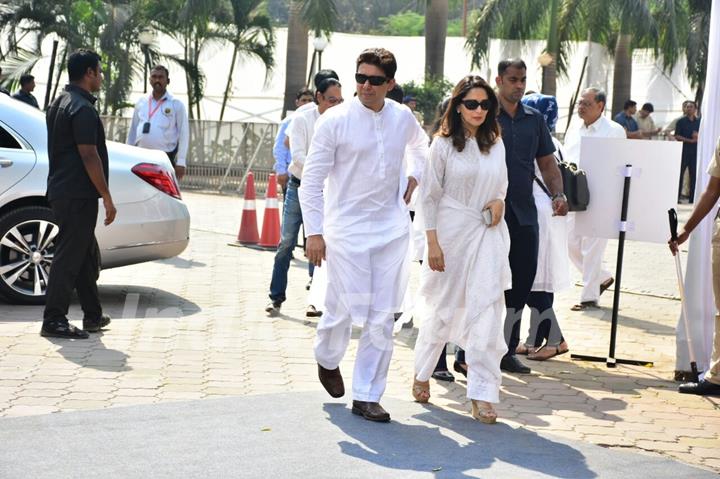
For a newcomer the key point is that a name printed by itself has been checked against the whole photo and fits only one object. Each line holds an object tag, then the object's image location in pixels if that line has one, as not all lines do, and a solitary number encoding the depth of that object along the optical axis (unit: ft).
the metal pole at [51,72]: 95.40
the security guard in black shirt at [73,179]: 29.04
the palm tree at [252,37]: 105.91
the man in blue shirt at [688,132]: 87.15
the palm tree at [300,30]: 89.25
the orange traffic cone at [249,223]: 51.65
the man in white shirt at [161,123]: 46.55
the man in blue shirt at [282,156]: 40.70
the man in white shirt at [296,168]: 34.91
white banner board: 29.86
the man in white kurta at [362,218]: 23.11
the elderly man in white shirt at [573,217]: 37.93
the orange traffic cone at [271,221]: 50.31
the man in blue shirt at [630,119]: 84.48
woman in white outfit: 23.63
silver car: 33.60
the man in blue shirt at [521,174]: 27.99
